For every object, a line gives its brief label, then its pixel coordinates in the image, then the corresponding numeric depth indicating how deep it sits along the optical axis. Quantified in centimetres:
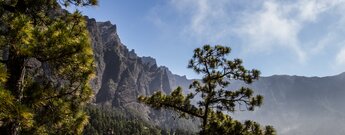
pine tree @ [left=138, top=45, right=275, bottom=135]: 1733
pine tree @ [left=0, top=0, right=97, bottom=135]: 900
